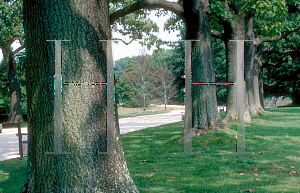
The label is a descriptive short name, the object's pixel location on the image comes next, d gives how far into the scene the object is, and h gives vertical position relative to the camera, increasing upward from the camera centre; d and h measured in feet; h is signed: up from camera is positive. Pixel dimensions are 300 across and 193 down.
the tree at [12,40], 66.90 +14.91
